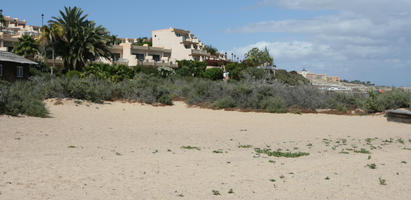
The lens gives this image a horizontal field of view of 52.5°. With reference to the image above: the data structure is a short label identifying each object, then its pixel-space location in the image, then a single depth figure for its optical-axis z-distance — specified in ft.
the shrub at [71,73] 132.67
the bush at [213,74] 209.03
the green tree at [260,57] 290.76
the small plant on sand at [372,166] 28.87
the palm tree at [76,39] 156.56
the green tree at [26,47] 178.91
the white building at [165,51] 219.61
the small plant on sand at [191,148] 36.36
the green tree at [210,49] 307.78
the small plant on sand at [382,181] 24.66
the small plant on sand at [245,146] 38.98
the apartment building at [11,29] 186.84
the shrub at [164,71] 186.41
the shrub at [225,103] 82.94
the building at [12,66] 115.85
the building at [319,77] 289.82
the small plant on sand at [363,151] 36.59
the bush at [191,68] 214.90
